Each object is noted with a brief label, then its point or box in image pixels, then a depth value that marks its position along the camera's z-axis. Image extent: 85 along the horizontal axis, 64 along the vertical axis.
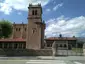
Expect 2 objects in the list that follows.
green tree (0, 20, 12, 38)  18.01
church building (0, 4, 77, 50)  20.66
